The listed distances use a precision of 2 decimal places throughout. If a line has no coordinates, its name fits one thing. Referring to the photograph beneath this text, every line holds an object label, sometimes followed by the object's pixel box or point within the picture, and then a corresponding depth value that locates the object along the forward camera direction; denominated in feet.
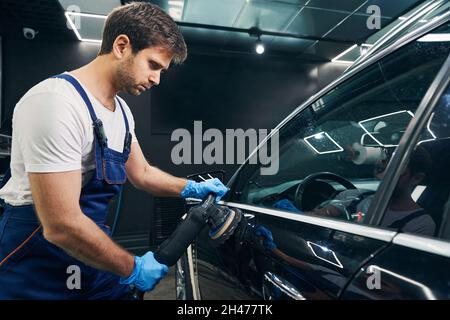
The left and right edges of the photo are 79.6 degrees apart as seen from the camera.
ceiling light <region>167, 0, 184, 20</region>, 11.09
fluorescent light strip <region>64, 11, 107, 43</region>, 11.53
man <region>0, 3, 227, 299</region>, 2.79
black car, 1.87
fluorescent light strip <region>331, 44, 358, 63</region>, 15.71
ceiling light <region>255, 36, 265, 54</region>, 13.66
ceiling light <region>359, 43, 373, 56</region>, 13.09
